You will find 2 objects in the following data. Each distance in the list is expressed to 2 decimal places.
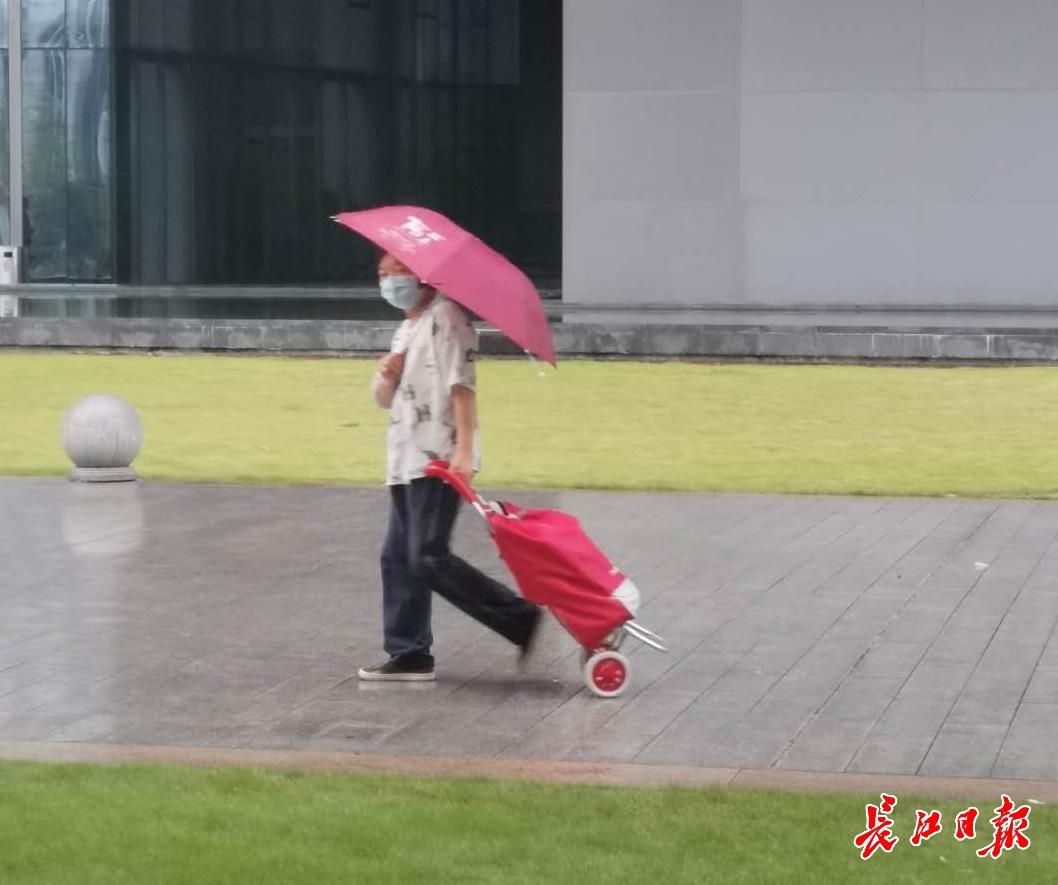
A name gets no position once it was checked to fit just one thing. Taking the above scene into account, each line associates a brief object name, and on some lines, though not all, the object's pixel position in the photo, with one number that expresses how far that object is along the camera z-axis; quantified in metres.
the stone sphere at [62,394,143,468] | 26.68
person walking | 14.70
